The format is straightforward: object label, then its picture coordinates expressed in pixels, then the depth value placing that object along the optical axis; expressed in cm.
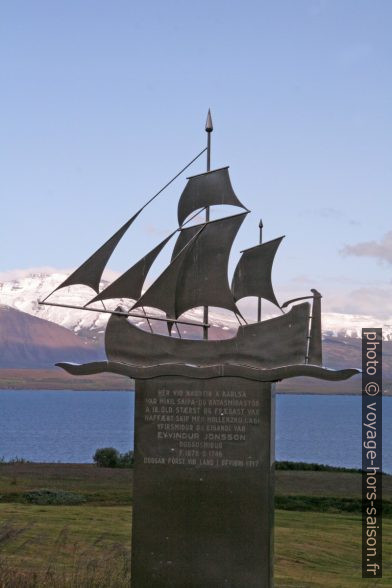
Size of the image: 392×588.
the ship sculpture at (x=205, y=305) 1664
